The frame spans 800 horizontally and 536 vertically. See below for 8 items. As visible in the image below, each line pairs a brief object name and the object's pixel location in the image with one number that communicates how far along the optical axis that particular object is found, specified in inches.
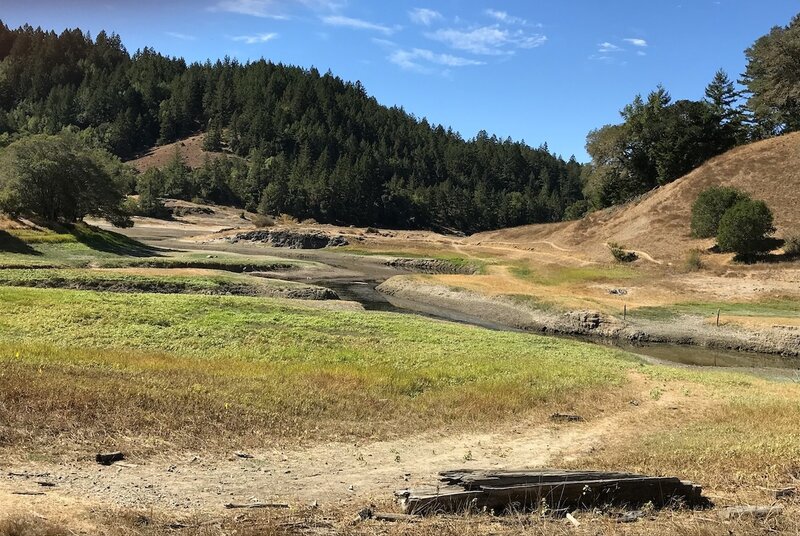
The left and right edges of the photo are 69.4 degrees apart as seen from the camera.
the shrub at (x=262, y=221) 5519.7
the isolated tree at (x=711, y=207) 2783.0
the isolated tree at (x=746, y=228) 2412.6
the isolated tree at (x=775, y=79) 3408.0
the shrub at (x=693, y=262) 2513.5
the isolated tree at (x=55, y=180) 2632.9
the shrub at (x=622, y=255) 2982.3
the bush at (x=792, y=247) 2388.0
